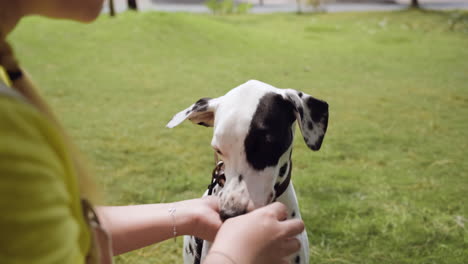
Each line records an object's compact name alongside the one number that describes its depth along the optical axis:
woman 0.68
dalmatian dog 1.44
